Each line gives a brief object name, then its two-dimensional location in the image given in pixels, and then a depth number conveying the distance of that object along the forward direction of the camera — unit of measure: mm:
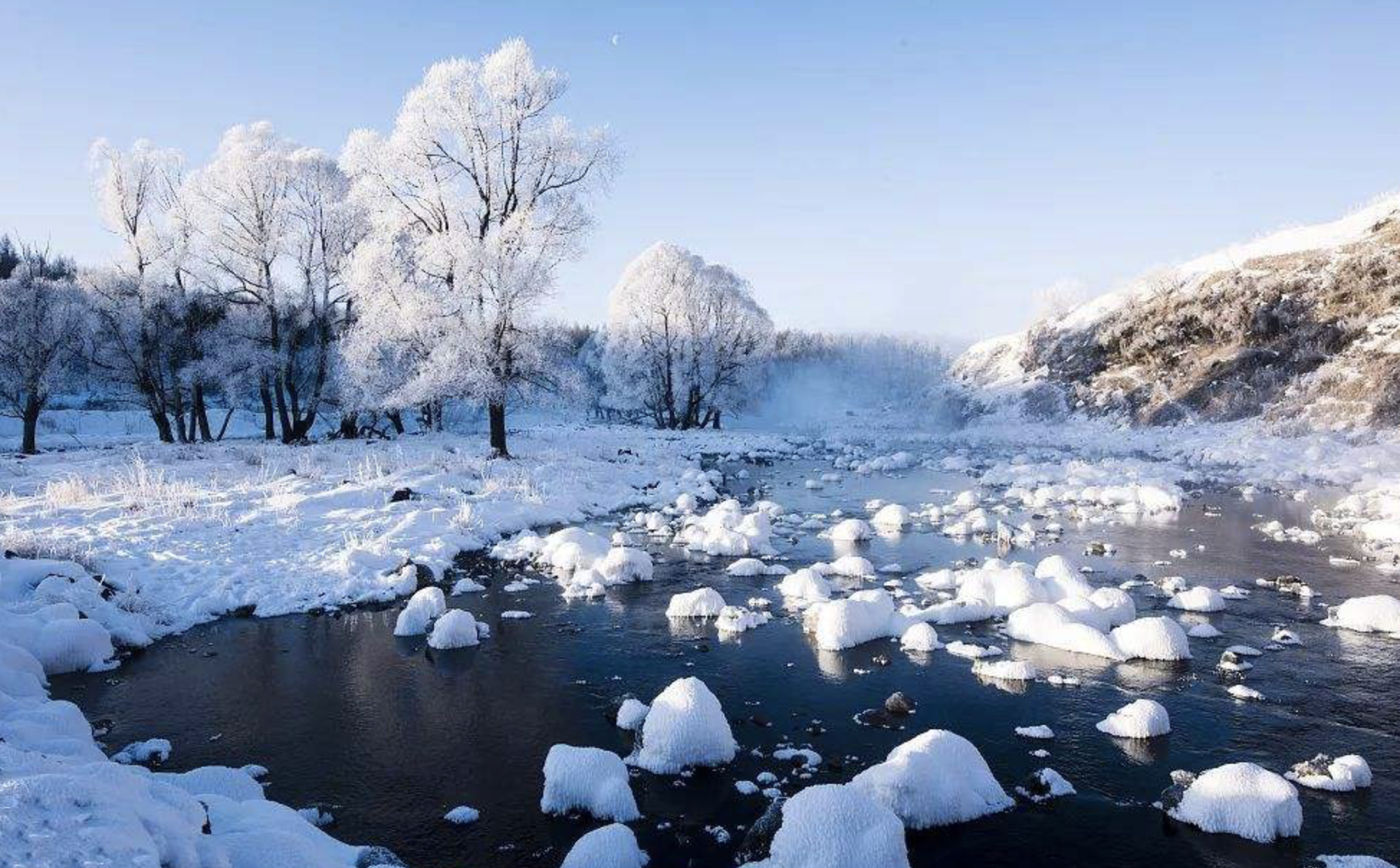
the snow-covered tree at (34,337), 27328
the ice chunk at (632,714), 7391
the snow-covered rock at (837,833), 4926
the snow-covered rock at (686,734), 6555
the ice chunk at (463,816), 5793
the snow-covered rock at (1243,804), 5414
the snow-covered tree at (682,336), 46438
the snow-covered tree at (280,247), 25531
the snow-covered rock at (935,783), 5738
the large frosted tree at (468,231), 22062
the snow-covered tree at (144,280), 27719
